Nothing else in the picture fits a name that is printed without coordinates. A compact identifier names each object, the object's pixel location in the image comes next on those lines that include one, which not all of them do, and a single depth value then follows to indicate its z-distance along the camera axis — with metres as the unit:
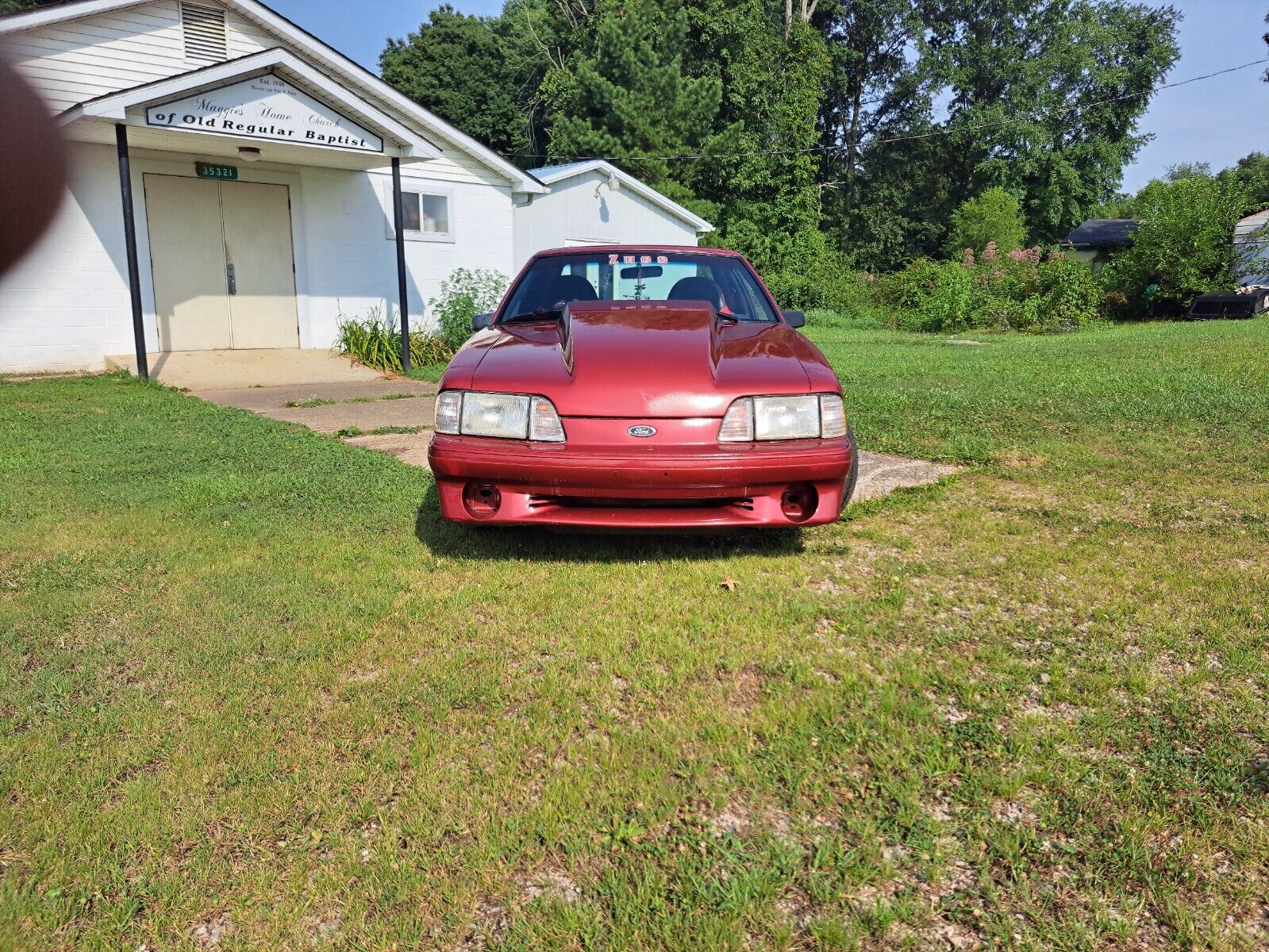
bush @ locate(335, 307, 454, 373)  13.41
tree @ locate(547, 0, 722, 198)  32.44
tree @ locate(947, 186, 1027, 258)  40.09
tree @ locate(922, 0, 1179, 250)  43.03
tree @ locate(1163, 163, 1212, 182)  75.62
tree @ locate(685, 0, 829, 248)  35.66
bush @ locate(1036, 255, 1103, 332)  22.28
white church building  10.79
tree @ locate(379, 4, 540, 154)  42.38
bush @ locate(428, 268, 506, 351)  14.93
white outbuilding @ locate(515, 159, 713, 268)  19.19
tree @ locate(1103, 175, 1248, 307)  23.23
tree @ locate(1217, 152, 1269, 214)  48.04
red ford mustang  3.67
